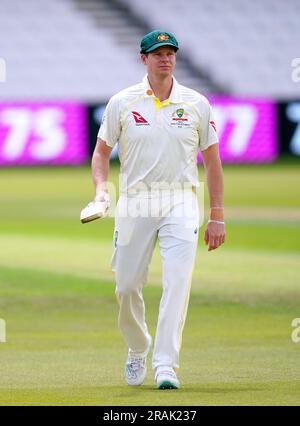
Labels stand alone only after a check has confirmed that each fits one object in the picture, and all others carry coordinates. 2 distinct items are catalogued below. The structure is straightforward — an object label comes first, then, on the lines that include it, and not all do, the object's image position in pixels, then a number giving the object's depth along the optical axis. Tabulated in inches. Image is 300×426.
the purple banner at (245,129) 2359.7
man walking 516.1
